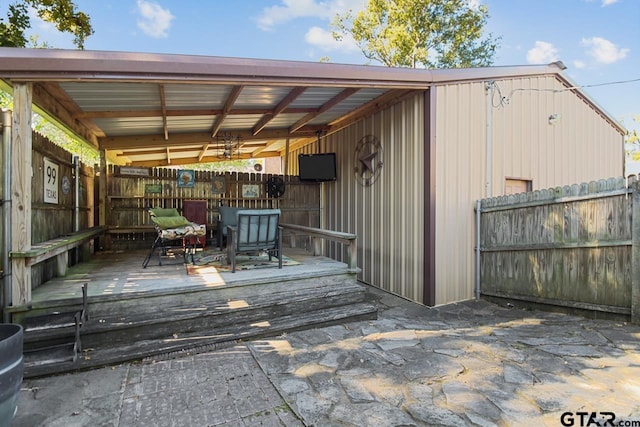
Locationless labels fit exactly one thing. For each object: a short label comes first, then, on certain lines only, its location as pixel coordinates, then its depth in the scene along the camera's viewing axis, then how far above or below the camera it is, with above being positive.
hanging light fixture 7.43 +1.48
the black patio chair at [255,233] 4.23 -0.34
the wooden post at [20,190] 2.84 +0.15
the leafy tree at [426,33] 13.96 +7.40
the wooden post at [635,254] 3.37 -0.49
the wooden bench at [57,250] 2.87 -0.40
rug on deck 4.50 -0.81
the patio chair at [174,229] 4.61 -0.31
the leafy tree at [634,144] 19.03 +3.59
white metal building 3.29 +1.27
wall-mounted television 7.21 +0.87
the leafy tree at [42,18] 8.13 +4.91
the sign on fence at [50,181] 3.82 +0.31
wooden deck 2.88 -1.03
